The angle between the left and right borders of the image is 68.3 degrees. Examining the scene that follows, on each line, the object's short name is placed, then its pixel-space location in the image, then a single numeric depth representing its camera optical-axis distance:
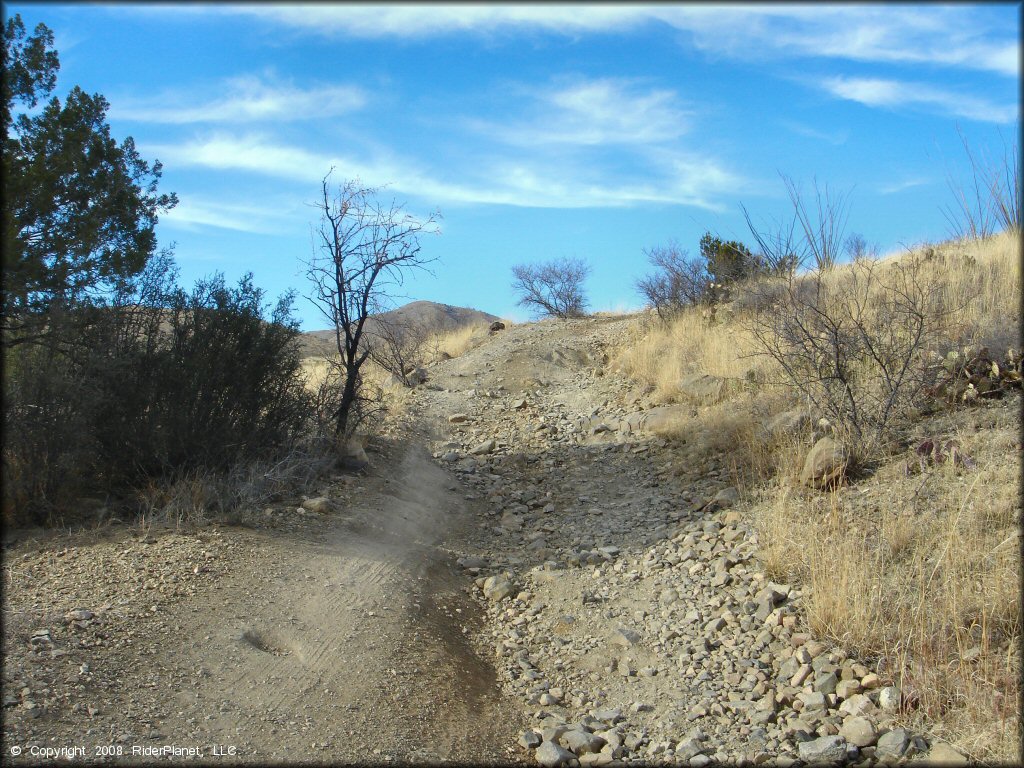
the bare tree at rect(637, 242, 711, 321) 15.33
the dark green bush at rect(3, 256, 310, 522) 6.13
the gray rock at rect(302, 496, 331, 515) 6.74
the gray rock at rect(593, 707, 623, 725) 4.33
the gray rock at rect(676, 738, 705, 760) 3.96
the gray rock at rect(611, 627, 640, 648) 5.08
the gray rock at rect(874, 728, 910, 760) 3.74
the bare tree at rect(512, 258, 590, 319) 22.36
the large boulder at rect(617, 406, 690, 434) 9.08
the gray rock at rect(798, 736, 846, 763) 3.82
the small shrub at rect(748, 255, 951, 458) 7.00
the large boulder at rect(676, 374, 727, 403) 9.38
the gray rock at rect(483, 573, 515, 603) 5.93
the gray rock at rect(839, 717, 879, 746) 3.87
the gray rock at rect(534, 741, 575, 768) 3.98
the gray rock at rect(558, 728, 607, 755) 4.07
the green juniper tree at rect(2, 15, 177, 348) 6.51
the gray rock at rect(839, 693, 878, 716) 4.05
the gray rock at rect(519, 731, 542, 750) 4.15
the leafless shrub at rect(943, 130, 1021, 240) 11.32
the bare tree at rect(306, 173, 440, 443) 8.69
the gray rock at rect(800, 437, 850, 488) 6.37
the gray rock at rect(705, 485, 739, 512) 6.84
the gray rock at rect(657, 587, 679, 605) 5.56
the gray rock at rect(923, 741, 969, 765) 3.59
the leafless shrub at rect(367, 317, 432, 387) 13.24
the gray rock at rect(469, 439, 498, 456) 9.66
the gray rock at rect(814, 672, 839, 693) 4.25
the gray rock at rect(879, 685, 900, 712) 4.02
